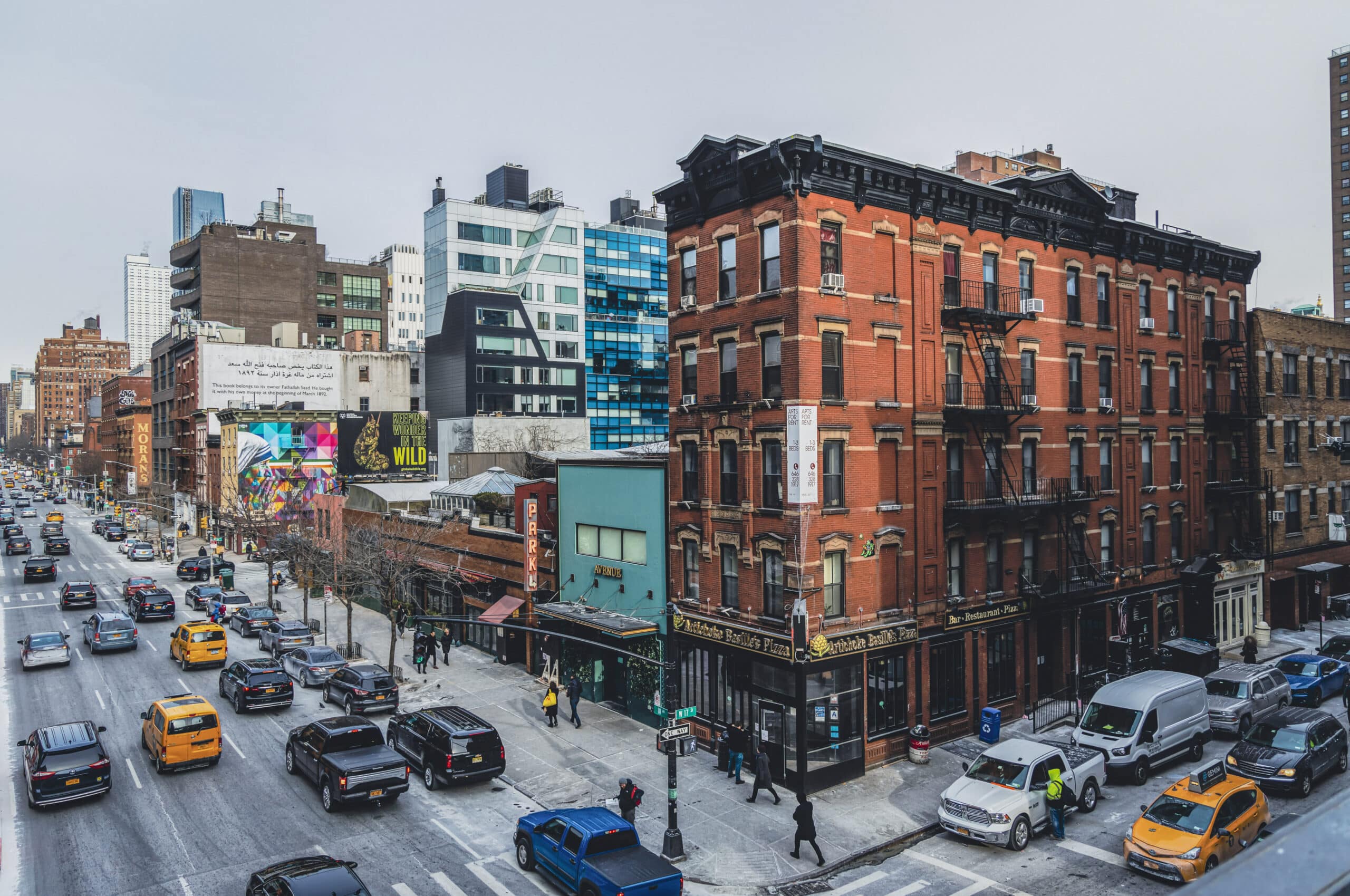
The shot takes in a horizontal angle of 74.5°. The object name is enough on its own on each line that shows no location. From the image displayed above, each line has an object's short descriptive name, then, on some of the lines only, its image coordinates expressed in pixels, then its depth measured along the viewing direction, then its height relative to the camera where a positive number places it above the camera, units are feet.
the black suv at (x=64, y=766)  77.00 -27.71
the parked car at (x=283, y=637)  137.39 -29.84
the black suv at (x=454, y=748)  83.92 -29.08
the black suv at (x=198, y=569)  213.46 -28.69
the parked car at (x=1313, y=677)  111.65 -30.85
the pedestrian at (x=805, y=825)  69.56 -30.00
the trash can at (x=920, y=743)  92.68 -31.53
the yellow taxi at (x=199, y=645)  129.80 -28.91
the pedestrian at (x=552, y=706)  103.65 -30.35
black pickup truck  77.56 -28.42
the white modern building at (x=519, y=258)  332.60 +72.44
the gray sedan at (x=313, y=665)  122.62 -30.43
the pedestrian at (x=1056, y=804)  73.67 -30.30
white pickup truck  71.56 -29.63
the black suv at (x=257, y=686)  107.65 -28.96
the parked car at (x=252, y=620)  157.17 -30.62
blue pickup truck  59.72 -29.06
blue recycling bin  98.02 -31.34
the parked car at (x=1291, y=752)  80.59 -29.41
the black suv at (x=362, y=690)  107.86 -29.90
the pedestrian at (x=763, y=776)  82.28 -30.92
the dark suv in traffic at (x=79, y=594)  178.40 -28.92
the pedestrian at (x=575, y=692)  104.88 -29.27
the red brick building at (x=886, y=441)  90.68 +0.09
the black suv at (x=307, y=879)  54.08 -26.72
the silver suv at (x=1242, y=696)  100.27 -30.15
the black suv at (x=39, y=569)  211.82 -28.23
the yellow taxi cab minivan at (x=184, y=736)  86.79 -28.32
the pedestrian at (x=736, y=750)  87.15 -30.36
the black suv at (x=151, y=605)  167.12 -29.48
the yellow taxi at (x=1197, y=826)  63.46 -28.75
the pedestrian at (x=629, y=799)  73.97 -29.71
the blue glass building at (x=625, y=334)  350.02 +44.98
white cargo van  86.33 -28.80
